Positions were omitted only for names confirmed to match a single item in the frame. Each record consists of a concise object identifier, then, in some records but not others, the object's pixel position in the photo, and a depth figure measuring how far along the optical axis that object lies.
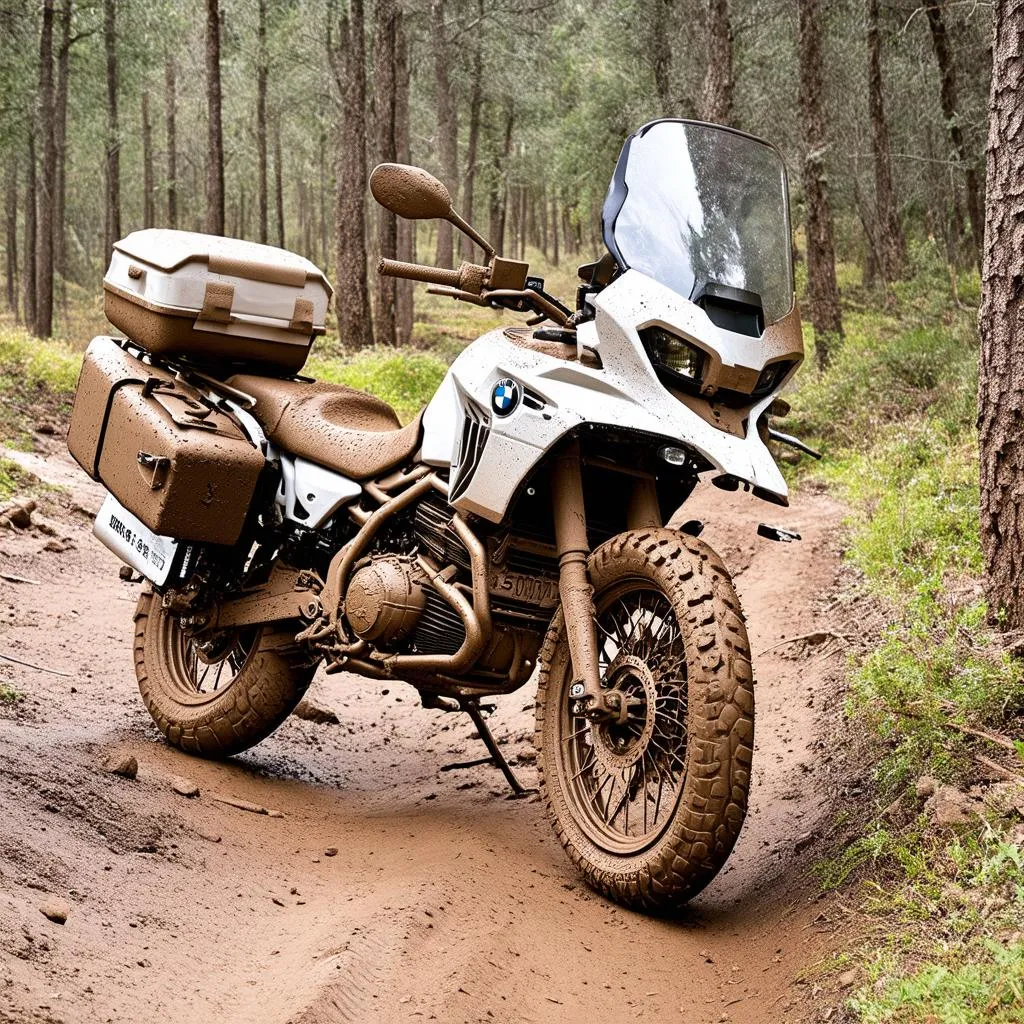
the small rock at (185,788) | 4.82
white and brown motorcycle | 3.85
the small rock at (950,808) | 3.54
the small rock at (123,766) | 4.73
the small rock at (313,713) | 6.59
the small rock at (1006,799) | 3.43
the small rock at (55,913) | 3.26
